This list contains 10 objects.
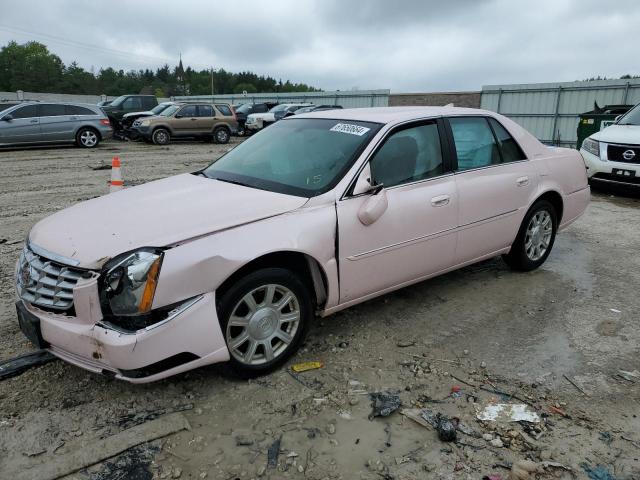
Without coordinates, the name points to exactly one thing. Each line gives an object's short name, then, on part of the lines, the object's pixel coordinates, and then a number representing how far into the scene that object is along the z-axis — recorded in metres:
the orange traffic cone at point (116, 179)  5.96
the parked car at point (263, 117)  23.81
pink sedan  2.65
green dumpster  11.34
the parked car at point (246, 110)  25.11
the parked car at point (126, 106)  20.61
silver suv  14.62
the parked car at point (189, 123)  18.22
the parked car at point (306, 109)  21.63
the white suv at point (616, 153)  8.56
